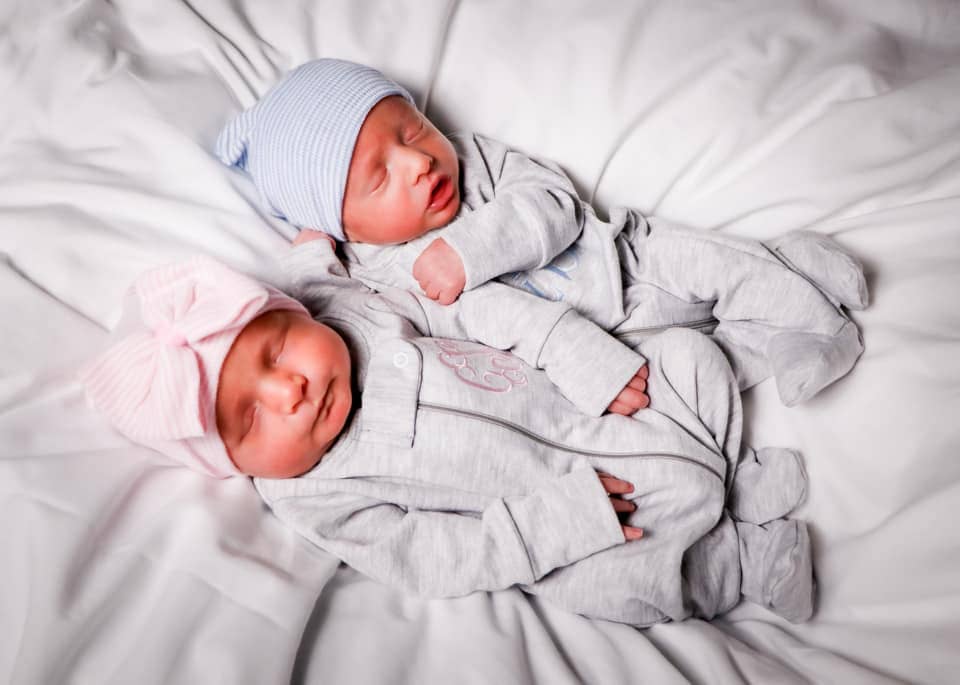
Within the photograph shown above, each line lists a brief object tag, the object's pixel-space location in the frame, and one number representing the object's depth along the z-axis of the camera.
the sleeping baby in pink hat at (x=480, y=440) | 0.42
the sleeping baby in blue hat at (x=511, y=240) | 0.48
